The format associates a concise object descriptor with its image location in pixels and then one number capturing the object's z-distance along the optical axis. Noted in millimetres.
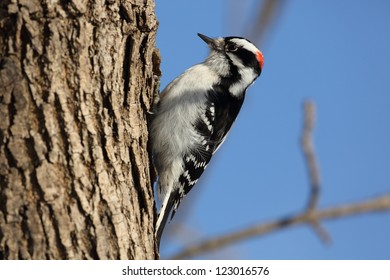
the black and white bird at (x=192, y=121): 7926
